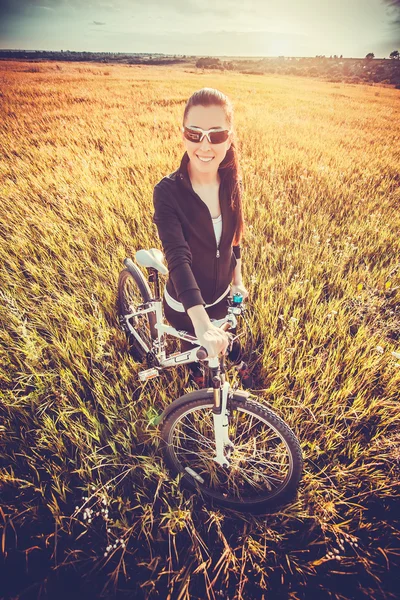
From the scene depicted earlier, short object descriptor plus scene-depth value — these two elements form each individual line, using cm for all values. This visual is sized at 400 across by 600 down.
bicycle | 134
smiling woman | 131
